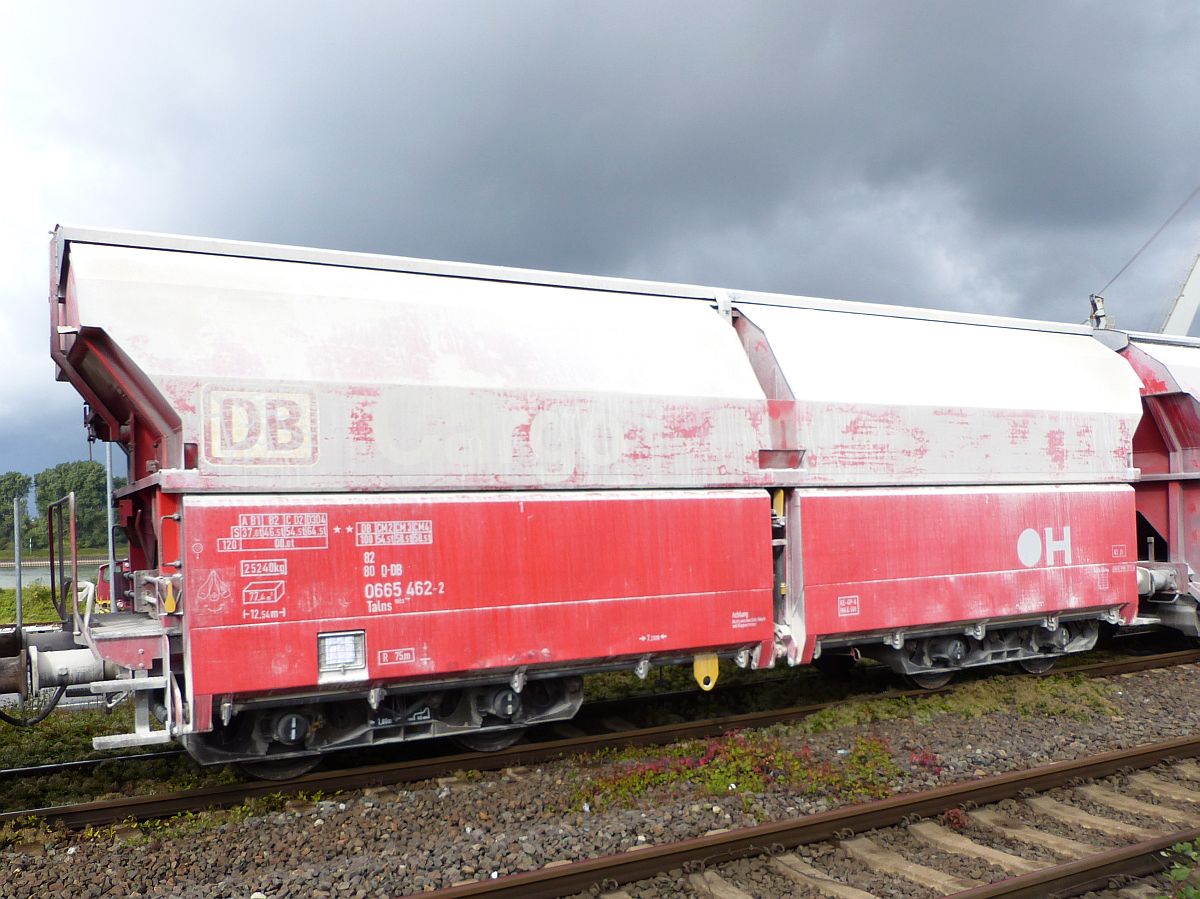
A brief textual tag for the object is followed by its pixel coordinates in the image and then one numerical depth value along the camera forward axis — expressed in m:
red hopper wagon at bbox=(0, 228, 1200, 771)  6.41
